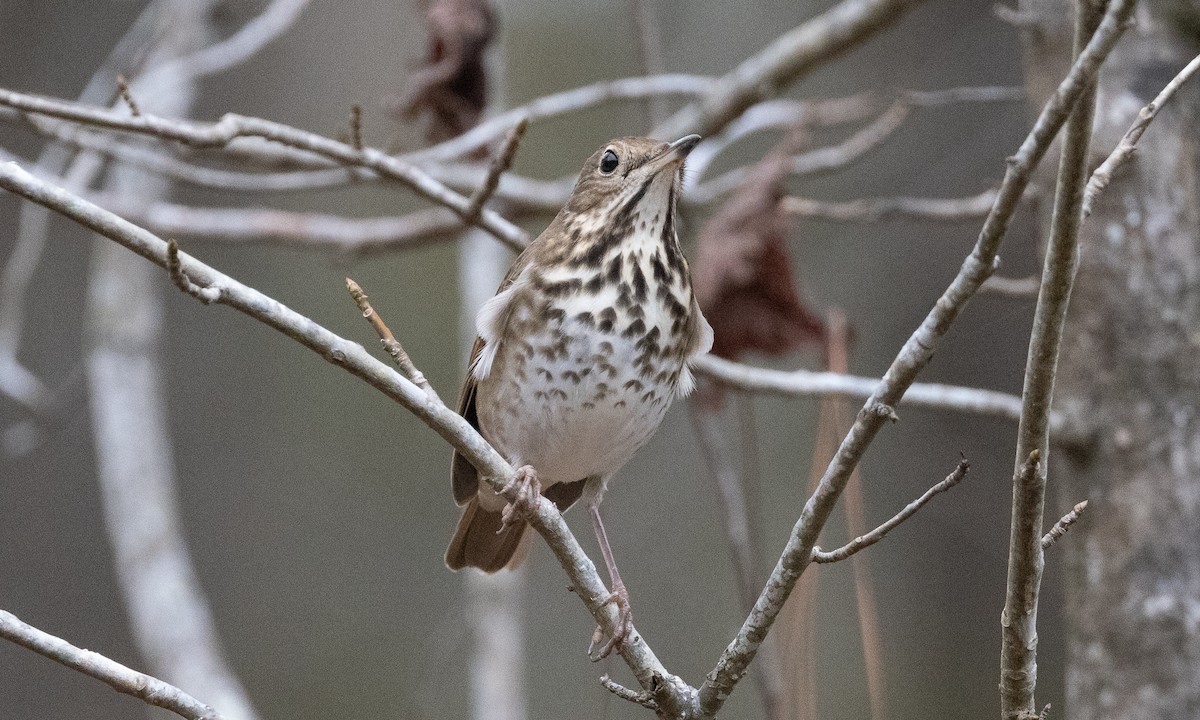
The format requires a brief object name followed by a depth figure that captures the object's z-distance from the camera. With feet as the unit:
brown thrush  22.72
